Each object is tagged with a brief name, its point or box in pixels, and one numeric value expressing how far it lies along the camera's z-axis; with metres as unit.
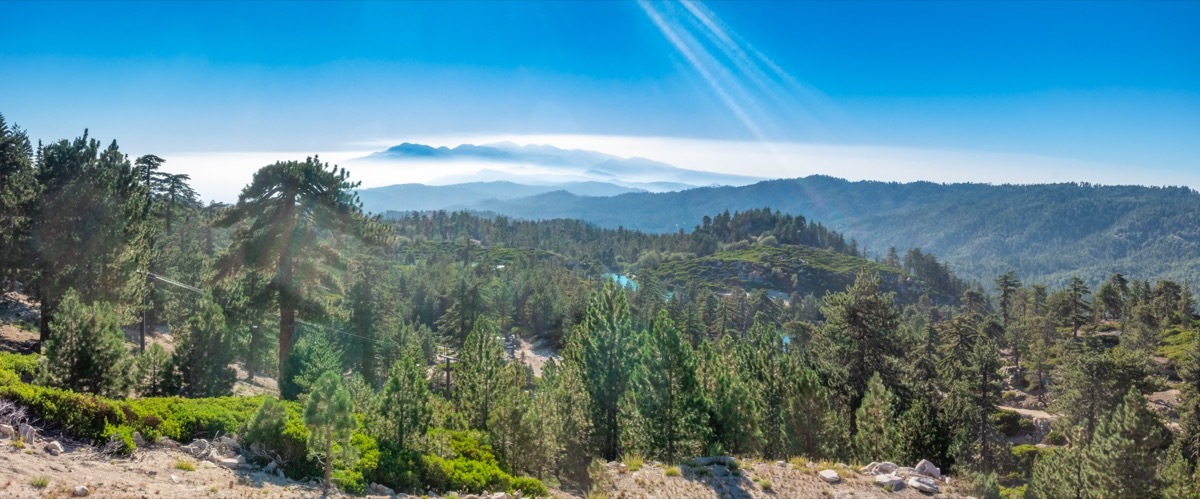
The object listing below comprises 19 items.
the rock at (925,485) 17.45
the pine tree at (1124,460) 18.77
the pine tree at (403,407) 16.92
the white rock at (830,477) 17.88
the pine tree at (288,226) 22.30
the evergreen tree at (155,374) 20.14
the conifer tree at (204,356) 21.36
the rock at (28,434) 12.33
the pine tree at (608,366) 22.17
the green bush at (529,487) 16.19
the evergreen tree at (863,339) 28.11
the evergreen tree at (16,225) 25.14
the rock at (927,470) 19.22
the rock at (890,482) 17.56
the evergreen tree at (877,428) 24.12
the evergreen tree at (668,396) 20.77
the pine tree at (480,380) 22.66
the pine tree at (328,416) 13.76
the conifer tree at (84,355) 17.05
